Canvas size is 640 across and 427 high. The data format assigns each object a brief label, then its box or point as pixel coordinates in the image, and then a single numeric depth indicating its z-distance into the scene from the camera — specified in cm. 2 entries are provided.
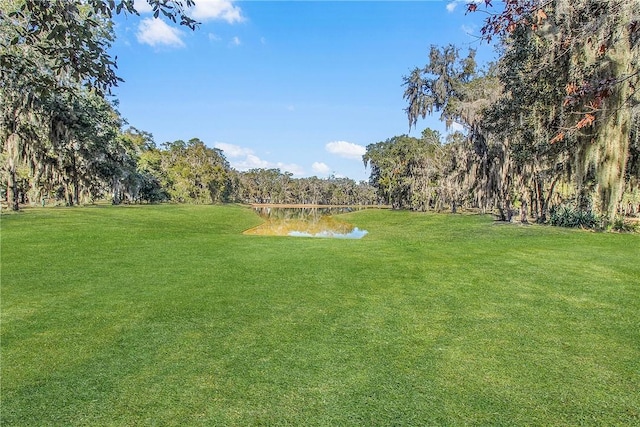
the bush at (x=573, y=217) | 1862
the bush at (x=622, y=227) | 1722
